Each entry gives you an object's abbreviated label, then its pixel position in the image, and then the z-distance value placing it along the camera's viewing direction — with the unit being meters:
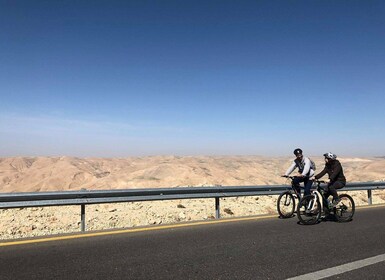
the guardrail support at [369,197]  13.10
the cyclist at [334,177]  9.09
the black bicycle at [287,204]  9.27
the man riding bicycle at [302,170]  9.22
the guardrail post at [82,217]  7.36
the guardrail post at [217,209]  9.20
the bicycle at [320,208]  8.70
